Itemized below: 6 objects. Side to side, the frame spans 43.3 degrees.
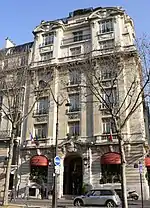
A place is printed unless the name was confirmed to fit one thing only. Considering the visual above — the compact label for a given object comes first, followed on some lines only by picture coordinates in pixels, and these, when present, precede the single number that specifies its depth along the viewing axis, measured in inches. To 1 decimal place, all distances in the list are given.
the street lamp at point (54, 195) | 417.7
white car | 516.5
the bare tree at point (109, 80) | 712.5
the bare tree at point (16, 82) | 586.3
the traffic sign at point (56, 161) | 419.2
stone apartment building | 757.1
